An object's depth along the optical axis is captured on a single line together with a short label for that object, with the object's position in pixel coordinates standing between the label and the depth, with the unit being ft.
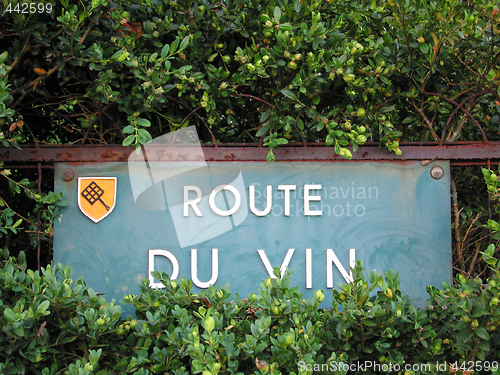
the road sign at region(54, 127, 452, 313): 7.57
